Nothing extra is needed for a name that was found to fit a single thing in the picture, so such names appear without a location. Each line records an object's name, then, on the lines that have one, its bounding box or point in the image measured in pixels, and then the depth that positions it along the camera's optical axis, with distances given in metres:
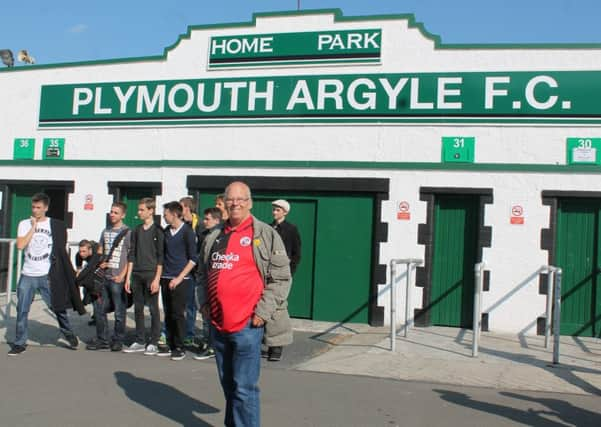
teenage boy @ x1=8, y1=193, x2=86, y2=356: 7.33
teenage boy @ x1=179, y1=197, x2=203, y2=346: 7.91
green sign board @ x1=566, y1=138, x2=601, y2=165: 9.32
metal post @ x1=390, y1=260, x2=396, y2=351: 7.73
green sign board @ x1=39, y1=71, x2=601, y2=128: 9.58
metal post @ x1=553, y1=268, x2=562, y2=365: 7.09
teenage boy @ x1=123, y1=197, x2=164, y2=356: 7.39
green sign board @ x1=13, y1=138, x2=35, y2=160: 12.18
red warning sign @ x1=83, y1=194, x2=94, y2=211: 11.66
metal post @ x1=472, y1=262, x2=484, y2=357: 7.37
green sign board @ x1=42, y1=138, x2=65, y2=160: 11.98
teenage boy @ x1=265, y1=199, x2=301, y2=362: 7.37
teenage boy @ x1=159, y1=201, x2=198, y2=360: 7.19
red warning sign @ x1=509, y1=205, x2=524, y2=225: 9.52
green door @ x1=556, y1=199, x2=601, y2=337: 9.38
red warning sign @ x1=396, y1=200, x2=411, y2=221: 9.94
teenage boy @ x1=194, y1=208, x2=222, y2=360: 7.38
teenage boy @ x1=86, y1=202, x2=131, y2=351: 7.64
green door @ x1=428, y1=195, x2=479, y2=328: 9.80
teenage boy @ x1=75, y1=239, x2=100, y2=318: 7.81
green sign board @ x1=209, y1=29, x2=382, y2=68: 10.34
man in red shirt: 4.20
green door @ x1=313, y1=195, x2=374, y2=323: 10.15
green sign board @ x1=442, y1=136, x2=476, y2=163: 9.78
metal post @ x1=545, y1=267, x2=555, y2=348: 8.23
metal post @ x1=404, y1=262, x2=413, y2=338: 8.80
